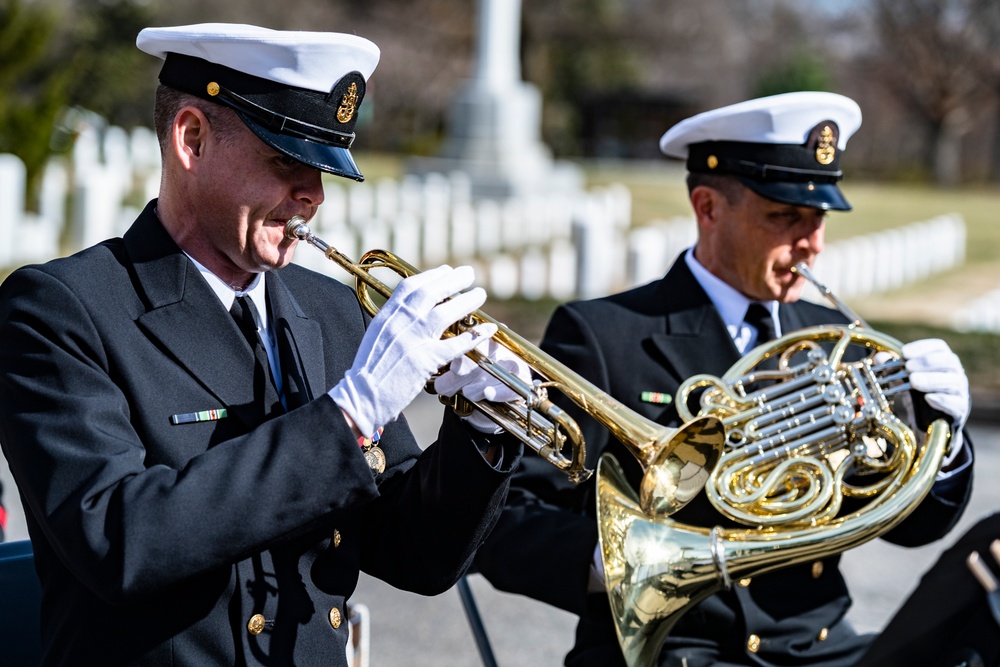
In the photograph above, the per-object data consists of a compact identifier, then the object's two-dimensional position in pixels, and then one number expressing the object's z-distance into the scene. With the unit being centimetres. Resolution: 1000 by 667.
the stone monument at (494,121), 2116
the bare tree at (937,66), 5006
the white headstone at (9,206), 1162
